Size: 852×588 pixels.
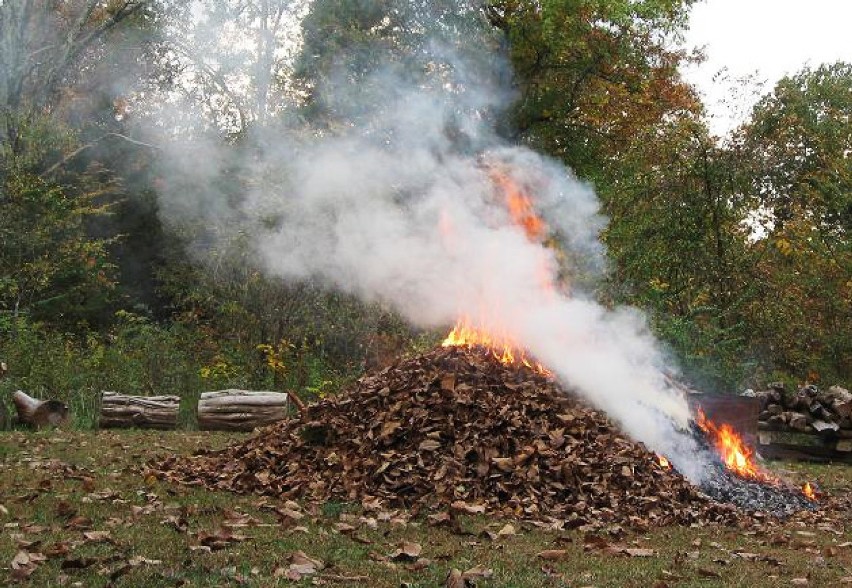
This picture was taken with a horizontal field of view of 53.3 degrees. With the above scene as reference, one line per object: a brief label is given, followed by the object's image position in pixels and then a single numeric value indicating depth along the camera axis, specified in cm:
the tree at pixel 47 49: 1873
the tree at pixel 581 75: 2153
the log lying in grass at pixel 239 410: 1251
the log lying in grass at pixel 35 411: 1154
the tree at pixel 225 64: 2189
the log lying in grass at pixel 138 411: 1216
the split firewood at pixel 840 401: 1323
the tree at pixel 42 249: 1580
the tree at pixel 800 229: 1667
